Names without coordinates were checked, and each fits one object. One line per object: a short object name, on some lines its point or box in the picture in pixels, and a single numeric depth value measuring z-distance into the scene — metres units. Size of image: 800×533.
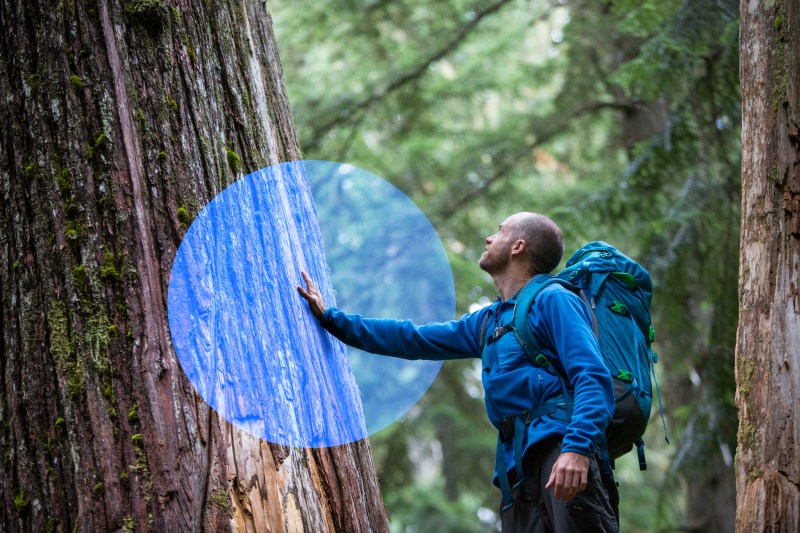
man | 5.23
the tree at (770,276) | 5.87
